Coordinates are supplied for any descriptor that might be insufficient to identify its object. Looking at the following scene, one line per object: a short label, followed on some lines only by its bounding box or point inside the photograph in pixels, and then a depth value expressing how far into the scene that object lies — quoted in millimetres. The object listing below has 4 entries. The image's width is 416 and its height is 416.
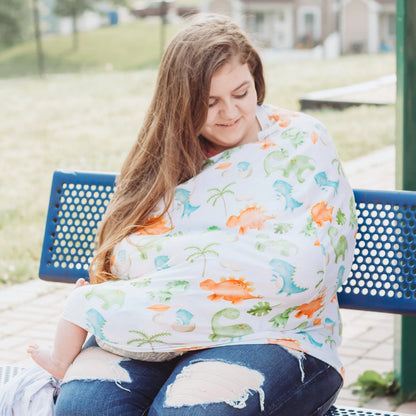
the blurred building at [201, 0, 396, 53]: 41594
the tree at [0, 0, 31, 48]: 28766
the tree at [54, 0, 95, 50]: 31031
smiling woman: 2131
